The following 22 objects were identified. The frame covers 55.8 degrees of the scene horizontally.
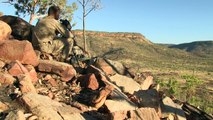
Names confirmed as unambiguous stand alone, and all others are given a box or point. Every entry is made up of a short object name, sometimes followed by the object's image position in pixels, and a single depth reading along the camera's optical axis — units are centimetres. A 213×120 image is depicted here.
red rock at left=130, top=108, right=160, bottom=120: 372
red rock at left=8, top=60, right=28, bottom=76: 409
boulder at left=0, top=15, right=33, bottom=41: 600
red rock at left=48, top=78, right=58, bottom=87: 438
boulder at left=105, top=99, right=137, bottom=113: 397
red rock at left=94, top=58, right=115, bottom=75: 525
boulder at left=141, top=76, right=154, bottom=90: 541
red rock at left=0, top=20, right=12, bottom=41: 502
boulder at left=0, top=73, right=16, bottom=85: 385
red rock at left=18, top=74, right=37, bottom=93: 375
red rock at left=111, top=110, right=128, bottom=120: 359
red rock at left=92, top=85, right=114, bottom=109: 396
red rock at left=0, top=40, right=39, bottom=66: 439
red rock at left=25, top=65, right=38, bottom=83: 428
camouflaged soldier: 518
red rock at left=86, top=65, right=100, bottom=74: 484
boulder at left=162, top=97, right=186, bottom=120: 444
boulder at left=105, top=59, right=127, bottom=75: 561
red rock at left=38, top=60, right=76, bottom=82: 455
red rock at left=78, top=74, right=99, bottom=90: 449
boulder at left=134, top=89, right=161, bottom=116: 428
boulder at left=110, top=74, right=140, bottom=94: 503
